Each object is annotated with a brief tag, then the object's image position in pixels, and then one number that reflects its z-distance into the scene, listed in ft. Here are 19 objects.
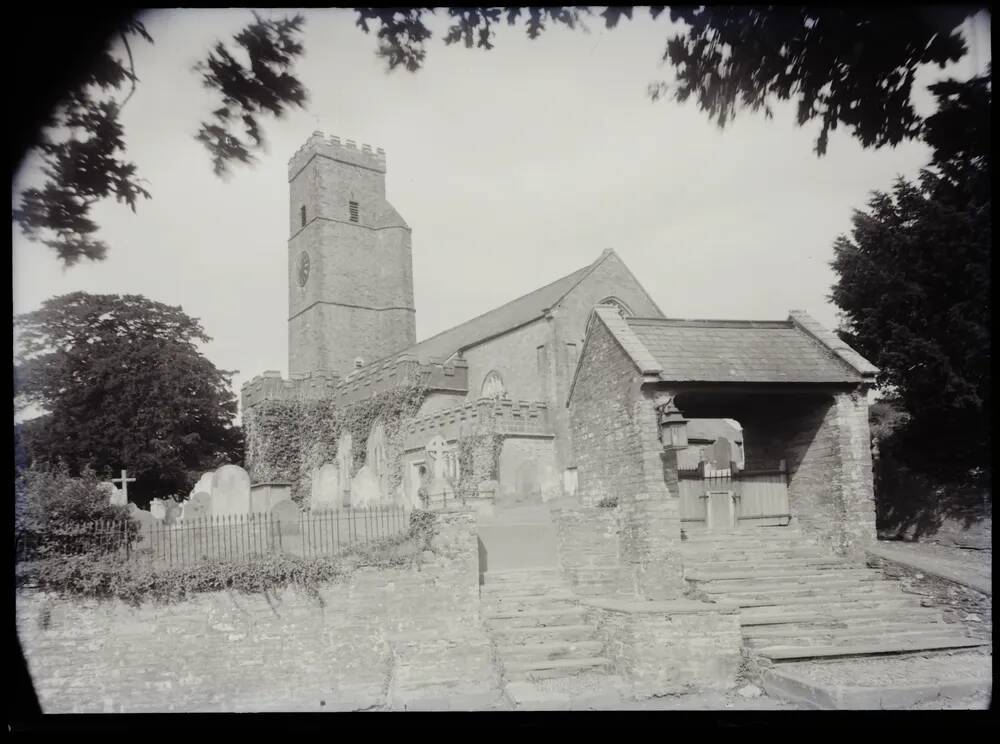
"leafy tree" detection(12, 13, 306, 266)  22.00
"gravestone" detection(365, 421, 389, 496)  104.42
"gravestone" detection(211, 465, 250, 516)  52.49
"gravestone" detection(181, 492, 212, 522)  57.98
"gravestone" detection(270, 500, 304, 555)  41.32
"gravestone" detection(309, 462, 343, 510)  65.21
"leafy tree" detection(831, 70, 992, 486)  52.13
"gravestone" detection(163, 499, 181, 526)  65.44
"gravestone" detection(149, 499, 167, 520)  65.83
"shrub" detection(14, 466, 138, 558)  35.78
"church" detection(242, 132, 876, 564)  47.24
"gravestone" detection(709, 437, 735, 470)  85.71
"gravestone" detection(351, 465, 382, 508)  58.85
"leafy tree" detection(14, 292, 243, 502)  95.50
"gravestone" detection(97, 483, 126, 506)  61.37
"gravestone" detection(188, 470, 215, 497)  60.91
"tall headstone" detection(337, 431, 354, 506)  113.39
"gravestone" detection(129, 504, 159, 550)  37.76
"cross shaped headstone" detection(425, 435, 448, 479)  76.64
